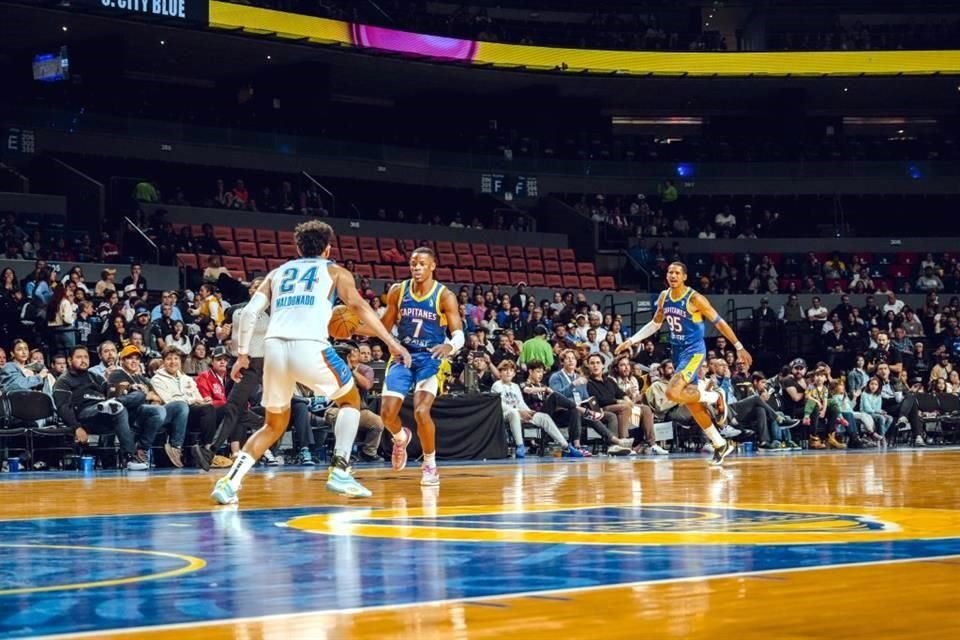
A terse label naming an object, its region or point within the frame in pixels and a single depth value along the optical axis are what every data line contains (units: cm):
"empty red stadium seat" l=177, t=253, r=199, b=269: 2752
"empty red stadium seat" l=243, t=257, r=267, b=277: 2838
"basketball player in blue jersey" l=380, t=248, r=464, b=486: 1238
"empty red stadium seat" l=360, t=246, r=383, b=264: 3134
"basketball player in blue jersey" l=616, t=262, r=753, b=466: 1580
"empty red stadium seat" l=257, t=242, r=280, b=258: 3011
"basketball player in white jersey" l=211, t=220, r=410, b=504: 976
